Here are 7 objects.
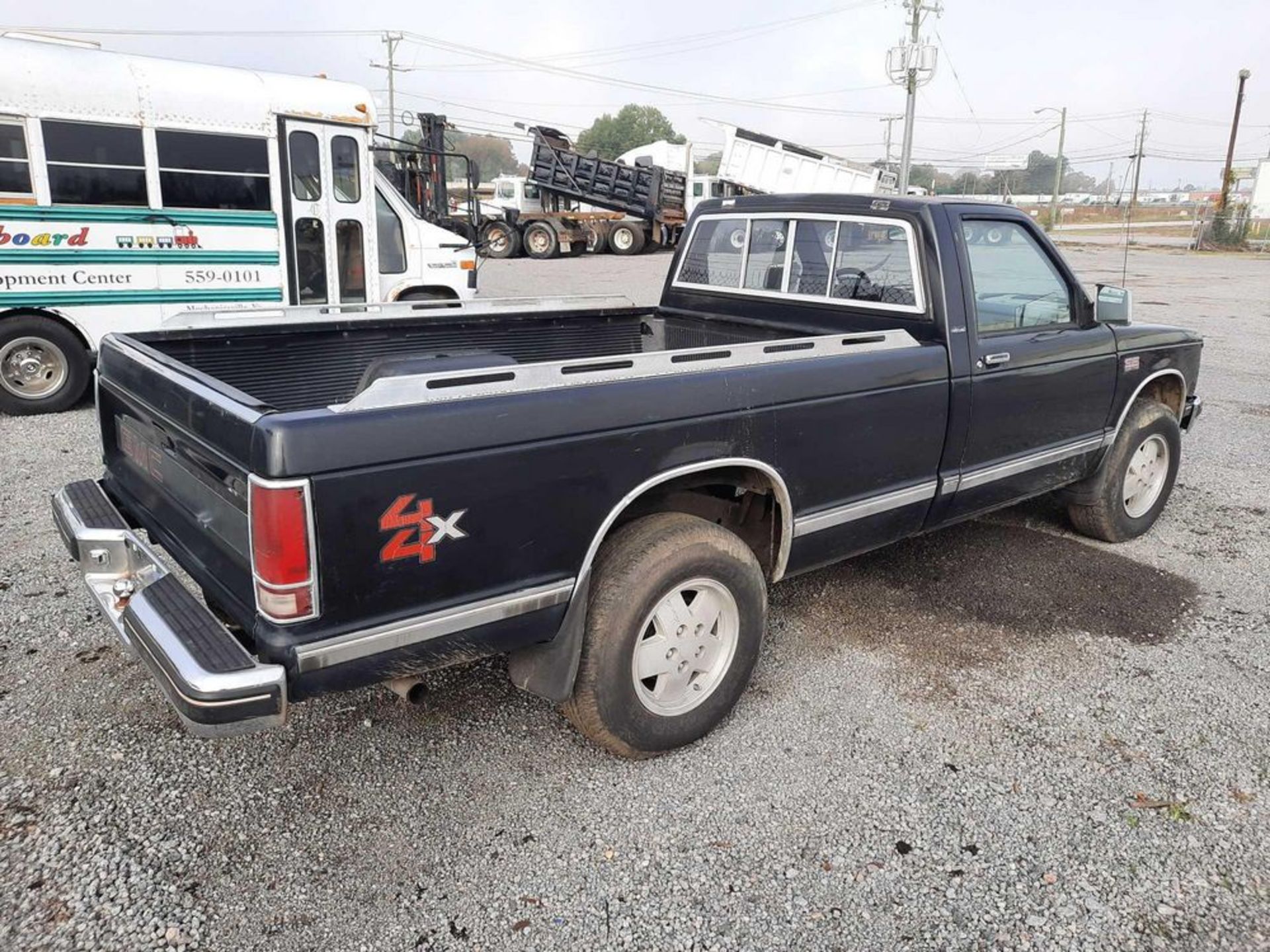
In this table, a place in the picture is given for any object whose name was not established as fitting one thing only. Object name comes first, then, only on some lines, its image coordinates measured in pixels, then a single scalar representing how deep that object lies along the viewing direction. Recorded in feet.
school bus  25.07
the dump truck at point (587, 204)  92.17
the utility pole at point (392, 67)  173.06
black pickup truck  7.92
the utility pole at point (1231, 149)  127.95
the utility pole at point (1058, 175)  165.68
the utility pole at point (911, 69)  95.21
